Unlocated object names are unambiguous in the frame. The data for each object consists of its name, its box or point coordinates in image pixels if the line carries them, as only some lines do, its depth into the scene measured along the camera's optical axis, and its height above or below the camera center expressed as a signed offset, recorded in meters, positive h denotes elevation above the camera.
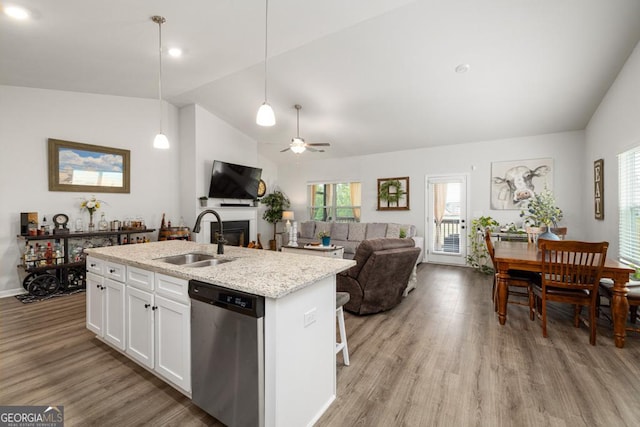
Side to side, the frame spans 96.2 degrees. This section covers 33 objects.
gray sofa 6.48 -0.50
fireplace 6.34 -0.48
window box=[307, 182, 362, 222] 7.73 +0.27
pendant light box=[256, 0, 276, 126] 2.38 +0.79
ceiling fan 4.83 +1.12
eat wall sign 4.23 +0.36
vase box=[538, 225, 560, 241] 3.24 -0.29
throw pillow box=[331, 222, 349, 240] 7.16 -0.49
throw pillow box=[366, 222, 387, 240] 6.66 -0.45
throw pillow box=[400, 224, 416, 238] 6.36 -0.42
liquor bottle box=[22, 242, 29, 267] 3.98 -0.64
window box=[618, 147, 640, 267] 3.27 +0.08
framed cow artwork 5.48 +0.59
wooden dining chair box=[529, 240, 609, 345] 2.54 -0.62
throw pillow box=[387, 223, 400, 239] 6.48 -0.44
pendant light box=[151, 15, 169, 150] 2.90 +0.79
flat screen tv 6.05 +0.68
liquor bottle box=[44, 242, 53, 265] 4.15 -0.64
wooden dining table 2.55 -0.59
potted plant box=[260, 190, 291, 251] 8.23 +0.08
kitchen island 1.44 -0.65
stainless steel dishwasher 1.44 -0.77
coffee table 5.23 -0.73
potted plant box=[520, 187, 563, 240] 3.38 -0.03
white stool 2.25 -0.90
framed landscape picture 4.45 +0.72
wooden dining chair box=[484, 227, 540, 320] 3.23 -0.77
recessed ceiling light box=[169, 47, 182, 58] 3.56 +2.02
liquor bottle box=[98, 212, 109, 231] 4.84 -0.24
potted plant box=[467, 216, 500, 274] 5.69 -0.71
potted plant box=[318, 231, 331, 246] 5.53 -0.56
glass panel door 6.27 -0.19
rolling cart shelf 4.05 -0.92
